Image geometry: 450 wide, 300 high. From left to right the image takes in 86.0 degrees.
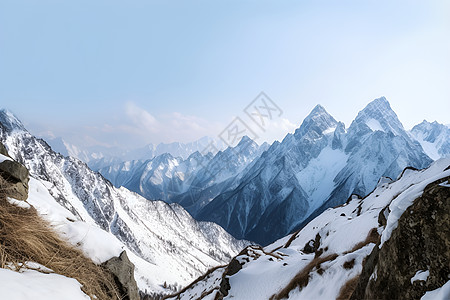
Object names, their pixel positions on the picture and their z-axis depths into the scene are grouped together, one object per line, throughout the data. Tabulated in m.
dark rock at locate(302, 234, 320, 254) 45.74
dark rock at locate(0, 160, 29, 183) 8.93
